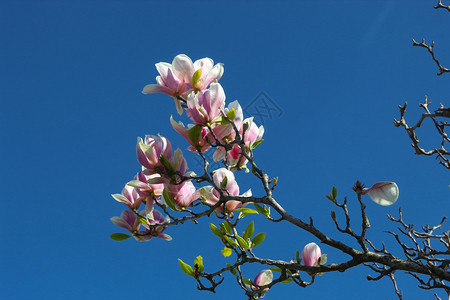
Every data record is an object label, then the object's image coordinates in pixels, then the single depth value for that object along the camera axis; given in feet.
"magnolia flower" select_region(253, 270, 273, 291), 5.53
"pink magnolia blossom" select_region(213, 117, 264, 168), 5.20
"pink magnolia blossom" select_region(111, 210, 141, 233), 5.28
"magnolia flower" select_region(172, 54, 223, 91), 5.07
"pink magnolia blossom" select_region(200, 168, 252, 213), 5.11
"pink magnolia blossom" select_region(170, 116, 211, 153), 5.03
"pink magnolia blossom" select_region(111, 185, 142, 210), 5.23
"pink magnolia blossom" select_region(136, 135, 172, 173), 4.91
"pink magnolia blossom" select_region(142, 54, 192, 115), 5.09
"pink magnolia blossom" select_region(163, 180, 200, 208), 5.06
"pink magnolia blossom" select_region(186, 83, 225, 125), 4.96
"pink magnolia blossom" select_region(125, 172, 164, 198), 5.05
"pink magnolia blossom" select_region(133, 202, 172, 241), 5.22
